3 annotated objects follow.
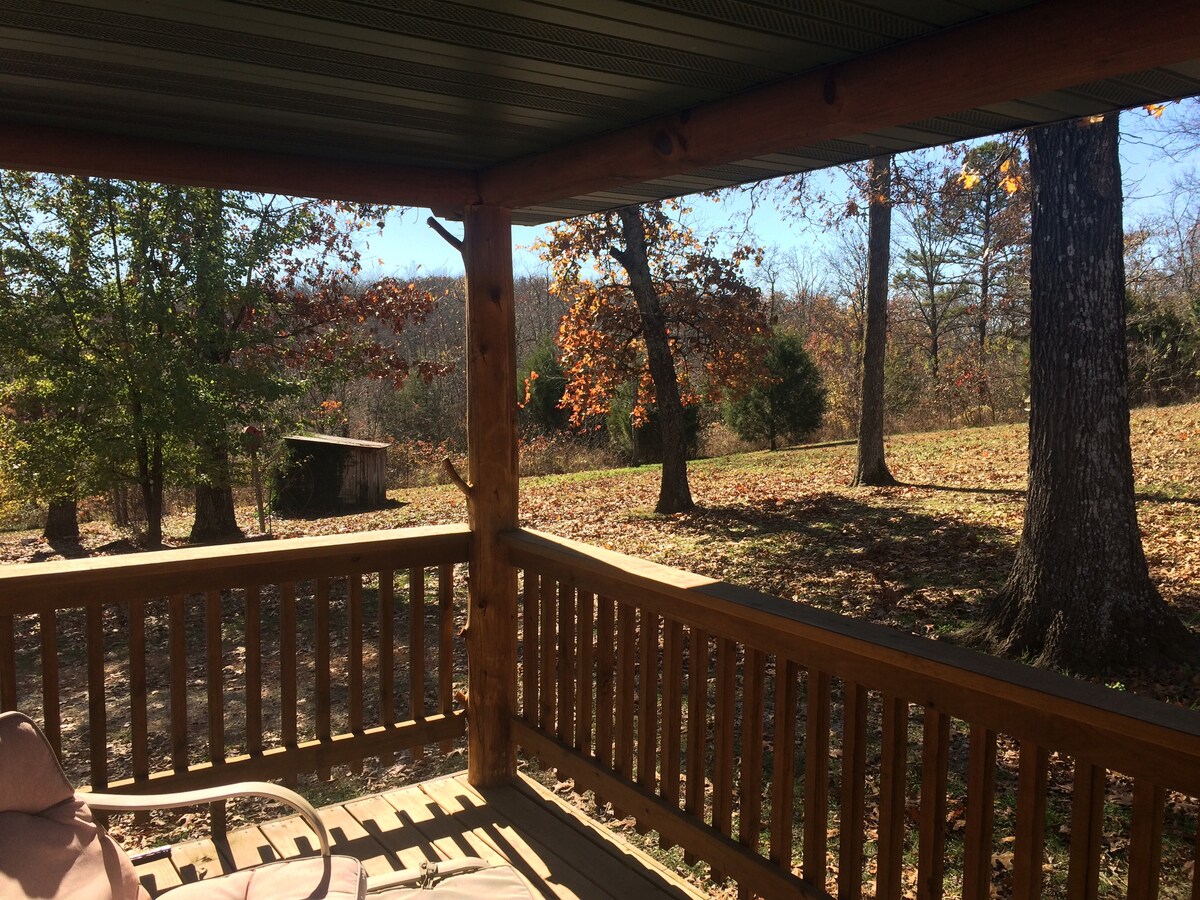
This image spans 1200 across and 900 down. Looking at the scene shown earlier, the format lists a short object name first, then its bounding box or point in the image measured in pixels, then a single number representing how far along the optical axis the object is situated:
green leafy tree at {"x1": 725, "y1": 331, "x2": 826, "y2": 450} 14.98
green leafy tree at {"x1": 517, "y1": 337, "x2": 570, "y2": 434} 16.48
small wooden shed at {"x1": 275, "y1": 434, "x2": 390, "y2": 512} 11.73
